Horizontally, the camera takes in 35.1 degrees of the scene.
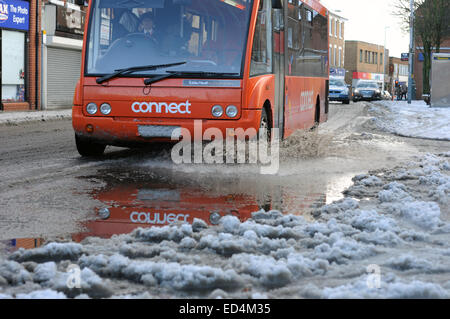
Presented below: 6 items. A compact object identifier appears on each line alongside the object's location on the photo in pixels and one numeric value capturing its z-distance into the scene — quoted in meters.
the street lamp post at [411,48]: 41.25
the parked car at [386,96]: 76.85
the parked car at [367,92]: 57.50
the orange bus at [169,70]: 9.30
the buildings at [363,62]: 98.06
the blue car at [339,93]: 44.94
